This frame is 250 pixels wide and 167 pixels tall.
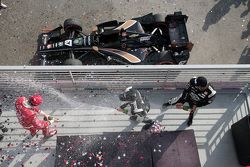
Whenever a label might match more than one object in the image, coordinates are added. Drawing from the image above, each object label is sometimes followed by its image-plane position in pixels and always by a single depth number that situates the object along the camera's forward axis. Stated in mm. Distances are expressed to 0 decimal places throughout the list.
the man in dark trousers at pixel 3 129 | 8016
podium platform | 7367
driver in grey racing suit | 7602
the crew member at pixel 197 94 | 7350
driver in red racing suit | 7196
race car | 9625
